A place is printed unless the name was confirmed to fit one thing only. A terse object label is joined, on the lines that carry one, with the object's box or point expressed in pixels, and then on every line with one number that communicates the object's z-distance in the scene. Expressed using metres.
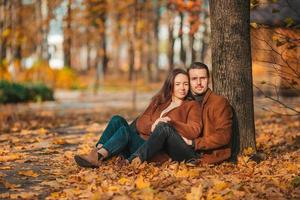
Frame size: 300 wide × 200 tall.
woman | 6.36
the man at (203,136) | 6.19
